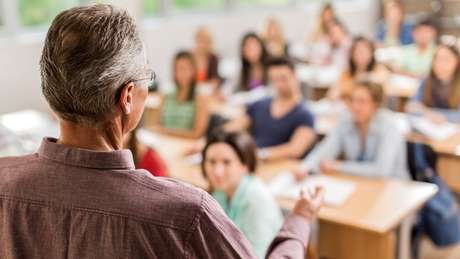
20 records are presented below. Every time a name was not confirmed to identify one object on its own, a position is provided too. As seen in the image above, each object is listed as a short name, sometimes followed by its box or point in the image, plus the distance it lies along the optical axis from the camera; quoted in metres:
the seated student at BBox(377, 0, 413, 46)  8.14
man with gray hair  0.98
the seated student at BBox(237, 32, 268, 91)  6.16
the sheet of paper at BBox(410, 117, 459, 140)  4.21
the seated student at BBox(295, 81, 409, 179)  3.53
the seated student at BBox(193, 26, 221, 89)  6.69
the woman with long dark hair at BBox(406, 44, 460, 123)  5.07
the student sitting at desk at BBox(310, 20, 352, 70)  7.26
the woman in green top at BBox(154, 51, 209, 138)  4.75
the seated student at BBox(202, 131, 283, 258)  2.45
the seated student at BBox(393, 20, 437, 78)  6.55
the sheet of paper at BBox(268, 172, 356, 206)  3.12
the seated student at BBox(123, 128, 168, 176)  3.06
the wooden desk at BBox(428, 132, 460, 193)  3.94
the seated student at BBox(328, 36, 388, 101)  6.07
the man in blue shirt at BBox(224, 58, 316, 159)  4.07
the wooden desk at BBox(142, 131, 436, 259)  2.87
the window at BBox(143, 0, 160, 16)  7.42
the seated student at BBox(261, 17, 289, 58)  7.79
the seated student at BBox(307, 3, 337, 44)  8.40
